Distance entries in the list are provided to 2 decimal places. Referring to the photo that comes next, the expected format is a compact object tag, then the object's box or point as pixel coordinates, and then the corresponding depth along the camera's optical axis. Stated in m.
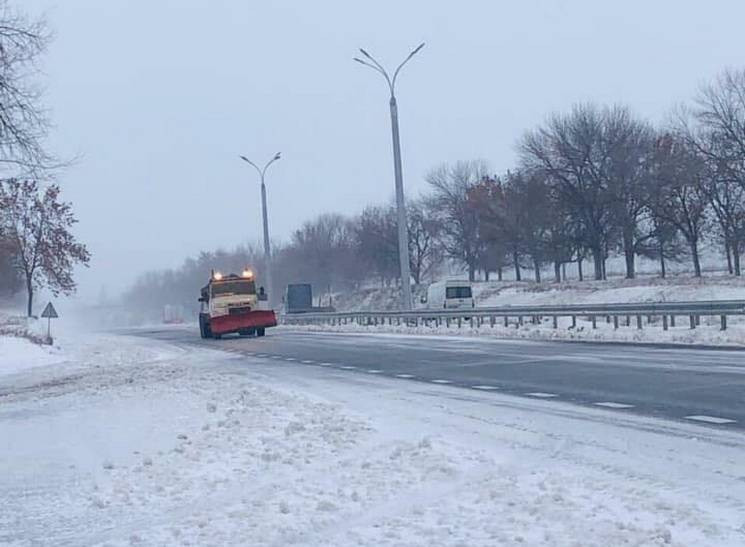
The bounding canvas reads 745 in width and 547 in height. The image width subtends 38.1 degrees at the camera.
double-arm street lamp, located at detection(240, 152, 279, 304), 62.94
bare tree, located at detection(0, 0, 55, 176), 23.31
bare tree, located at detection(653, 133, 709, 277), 63.62
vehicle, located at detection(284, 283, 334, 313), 76.25
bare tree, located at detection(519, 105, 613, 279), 69.41
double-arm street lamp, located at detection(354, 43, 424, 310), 41.88
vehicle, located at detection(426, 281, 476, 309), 60.53
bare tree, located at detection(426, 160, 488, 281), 91.61
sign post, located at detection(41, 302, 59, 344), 40.95
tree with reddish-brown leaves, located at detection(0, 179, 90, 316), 56.88
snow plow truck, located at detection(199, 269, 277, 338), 47.16
